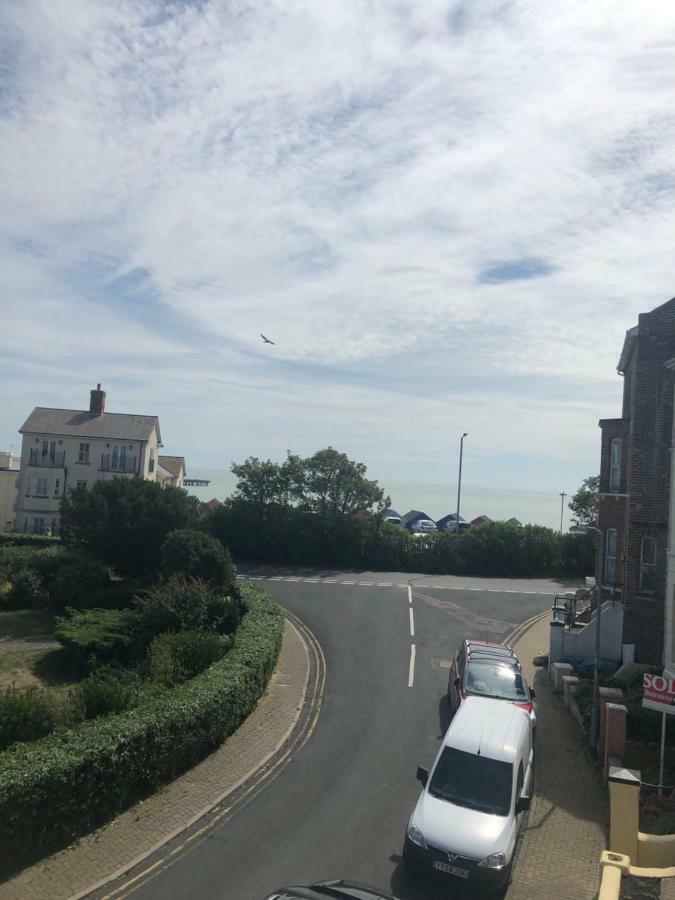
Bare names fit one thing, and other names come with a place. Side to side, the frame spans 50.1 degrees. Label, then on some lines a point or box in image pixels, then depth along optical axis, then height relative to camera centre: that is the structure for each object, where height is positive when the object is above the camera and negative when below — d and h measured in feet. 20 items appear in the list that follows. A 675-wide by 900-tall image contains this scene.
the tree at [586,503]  186.91 +12.10
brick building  77.30 +7.26
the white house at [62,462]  194.70 +14.17
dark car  28.89 -14.75
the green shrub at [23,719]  50.55 -14.68
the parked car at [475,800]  37.11 -14.72
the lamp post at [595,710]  57.88 -12.80
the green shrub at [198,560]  109.09 -5.67
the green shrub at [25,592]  118.62 -13.33
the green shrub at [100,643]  84.38 -14.91
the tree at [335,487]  169.27 +10.60
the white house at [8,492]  226.38 +5.30
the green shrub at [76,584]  113.90 -11.07
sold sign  46.57 -8.92
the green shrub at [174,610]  86.99 -10.72
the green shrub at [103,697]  54.65 -13.76
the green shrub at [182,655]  64.75 -12.52
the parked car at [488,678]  60.49 -11.70
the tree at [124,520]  127.13 -0.51
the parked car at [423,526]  263.29 +4.57
